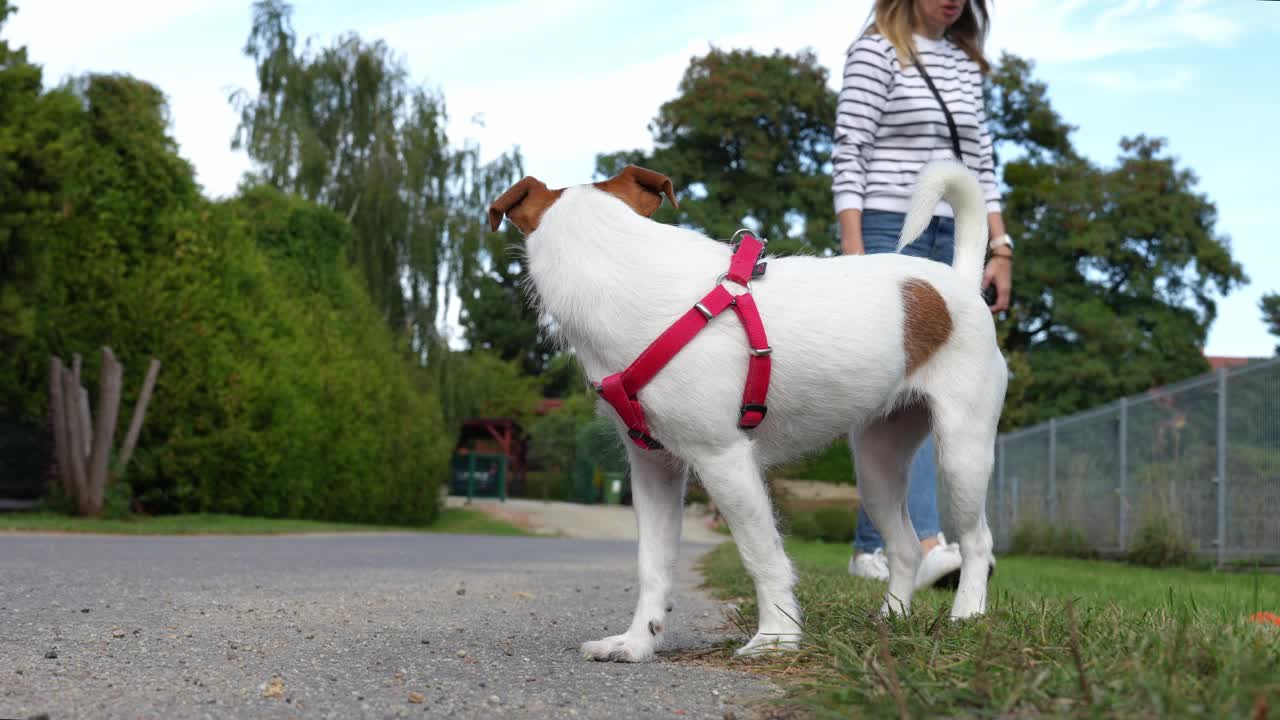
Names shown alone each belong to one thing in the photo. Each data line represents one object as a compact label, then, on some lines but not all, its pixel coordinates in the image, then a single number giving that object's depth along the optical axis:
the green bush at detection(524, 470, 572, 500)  42.06
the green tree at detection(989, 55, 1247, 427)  30.64
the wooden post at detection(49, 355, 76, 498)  15.80
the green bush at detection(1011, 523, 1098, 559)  13.70
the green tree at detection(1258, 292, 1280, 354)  30.25
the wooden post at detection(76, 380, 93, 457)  15.50
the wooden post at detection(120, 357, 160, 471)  16.19
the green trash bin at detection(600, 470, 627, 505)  37.84
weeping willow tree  25.95
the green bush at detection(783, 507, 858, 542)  19.61
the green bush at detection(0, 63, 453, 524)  16.28
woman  5.40
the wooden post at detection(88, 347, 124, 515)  15.50
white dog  3.30
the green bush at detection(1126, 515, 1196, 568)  11.19
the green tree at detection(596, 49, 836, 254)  28.33
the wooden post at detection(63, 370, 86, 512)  15.45
